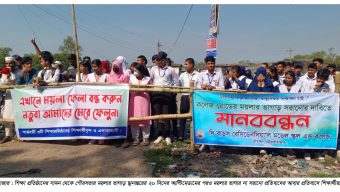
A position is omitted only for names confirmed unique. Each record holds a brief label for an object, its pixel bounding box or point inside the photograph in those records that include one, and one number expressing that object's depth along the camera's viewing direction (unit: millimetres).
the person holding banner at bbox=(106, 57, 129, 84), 5684
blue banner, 4875
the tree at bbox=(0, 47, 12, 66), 51156
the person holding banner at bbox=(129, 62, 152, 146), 5477
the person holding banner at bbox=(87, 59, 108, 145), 5629
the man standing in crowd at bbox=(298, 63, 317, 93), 5422
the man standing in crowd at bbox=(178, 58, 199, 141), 5766
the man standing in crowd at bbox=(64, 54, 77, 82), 7023
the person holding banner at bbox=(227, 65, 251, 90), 6219
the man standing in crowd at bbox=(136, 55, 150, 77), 6402
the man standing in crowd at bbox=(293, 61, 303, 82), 6914
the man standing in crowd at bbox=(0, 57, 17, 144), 5754
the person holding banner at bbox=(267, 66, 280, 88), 6141
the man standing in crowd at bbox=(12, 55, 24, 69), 6834
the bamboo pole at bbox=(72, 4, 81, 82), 6522
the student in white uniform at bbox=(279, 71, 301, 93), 5297
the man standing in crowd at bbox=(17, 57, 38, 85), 6151
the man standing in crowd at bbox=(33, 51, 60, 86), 5746
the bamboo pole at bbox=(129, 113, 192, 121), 5198
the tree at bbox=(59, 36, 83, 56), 69112
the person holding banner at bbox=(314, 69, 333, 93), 5133
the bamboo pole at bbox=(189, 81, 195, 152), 5164
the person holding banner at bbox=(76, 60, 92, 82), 6039
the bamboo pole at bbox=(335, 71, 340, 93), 4930
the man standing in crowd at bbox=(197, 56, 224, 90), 5699
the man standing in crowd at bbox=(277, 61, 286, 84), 7345
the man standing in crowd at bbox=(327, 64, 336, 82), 7467
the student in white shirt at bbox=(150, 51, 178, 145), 5664
